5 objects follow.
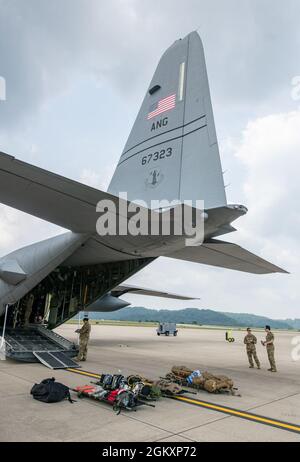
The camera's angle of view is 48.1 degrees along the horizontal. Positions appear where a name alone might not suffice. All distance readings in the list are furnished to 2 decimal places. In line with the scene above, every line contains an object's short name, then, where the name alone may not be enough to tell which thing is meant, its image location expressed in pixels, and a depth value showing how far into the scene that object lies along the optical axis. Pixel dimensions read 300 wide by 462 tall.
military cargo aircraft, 7.45
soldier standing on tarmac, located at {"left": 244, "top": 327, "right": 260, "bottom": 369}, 10.82
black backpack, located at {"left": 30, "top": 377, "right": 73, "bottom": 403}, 5.50
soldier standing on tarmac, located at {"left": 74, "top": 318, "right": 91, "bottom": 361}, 10.37
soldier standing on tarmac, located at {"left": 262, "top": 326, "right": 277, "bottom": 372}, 10.28
